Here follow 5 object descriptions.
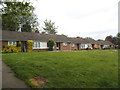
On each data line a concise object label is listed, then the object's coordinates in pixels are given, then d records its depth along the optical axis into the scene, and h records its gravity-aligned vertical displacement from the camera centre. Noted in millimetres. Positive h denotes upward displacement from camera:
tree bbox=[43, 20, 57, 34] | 59562 +11278
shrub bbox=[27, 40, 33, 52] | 22388 -93
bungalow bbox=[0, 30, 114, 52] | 22188 +1046
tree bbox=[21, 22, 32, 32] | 43138 +7869
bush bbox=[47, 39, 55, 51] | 26173 +309
